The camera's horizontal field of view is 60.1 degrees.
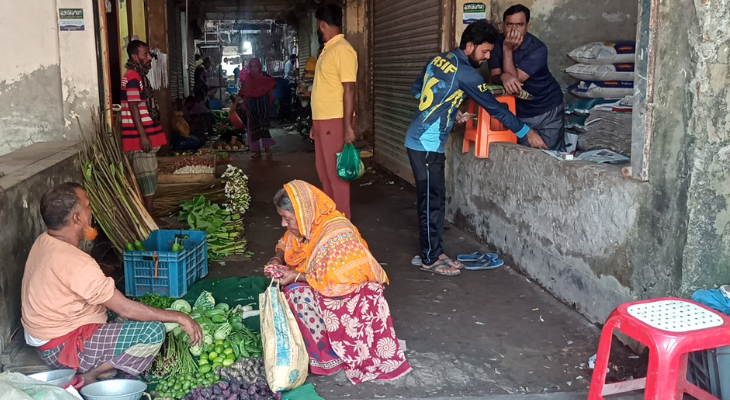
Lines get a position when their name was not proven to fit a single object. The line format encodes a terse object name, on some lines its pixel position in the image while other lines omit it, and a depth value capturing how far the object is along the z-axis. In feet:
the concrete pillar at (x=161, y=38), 34.13
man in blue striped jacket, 15.47
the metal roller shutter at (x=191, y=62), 59.01
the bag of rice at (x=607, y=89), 17.02
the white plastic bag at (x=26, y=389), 7.92
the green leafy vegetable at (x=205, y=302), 12.35
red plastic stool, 7.89
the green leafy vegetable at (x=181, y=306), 12.17
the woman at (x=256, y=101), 37.55
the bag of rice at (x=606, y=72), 17.03
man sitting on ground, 9.71
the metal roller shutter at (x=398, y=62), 23.24
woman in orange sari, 10.60
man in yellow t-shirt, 17.72
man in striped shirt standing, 18.94
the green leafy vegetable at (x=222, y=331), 11.22
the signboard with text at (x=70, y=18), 17.54
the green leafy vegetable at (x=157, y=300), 12.91
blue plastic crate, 14.05
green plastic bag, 18.20
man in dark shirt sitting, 17.34
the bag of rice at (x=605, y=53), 17.13
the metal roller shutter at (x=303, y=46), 61.98
